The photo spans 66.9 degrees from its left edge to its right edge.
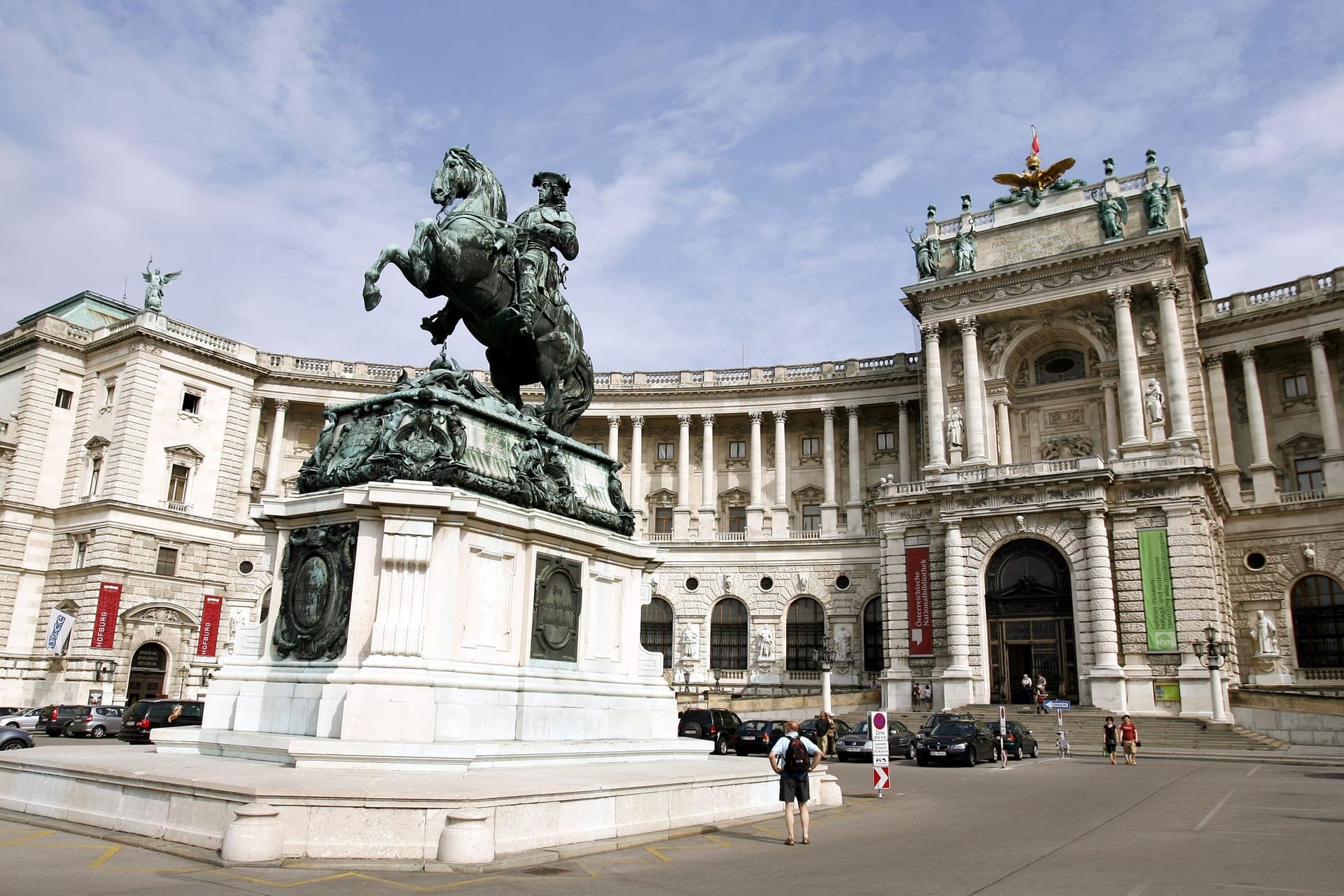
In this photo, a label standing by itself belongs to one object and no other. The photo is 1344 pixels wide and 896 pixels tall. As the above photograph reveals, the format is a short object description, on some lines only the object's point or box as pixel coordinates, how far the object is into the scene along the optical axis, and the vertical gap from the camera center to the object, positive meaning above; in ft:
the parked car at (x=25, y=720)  119.14 -5.87
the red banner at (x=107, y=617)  152.76 +8.02
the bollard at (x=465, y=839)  27.20 -4.21
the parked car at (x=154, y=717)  103.71 -4.52
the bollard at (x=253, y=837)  26.45 -4.16
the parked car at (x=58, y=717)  121.08 -5.54
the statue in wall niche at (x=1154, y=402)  144.66 +40.49
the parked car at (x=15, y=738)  86.58 -5.87
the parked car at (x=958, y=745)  92.84 -5.00
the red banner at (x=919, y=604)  146.92 +12.05
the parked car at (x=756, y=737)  103.86 -5.18
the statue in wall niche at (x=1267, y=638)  145.38 +8.08
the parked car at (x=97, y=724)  120.57 -6.15
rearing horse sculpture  42.68 +16.58
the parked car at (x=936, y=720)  100.68 -3.09
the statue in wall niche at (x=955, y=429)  159.63 +39.84
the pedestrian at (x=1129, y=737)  94.99 -4.04
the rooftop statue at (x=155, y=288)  174.70 +64.77
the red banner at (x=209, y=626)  164.86 +7.47
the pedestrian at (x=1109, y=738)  96.73 -4.26
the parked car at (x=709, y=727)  105.09 -4.44
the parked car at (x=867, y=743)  100.94 -5.56
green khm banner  130.62 +13.21
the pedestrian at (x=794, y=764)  36.88 -2.87
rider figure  46.11 +20.56
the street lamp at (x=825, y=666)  127.34 +2.47
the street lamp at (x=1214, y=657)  119.55 +4.47
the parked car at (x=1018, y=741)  101.19 -5.02
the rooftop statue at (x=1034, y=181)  165.48 +83.13
